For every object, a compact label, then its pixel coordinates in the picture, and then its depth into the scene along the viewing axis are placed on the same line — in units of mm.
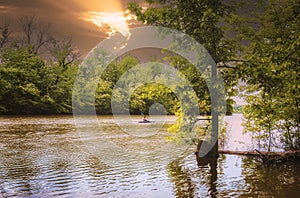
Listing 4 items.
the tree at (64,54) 68625
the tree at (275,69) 13672
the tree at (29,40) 64912
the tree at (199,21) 14734
